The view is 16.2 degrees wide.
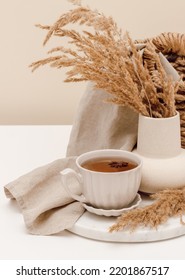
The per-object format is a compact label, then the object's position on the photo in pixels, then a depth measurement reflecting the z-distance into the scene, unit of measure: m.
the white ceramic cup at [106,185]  0.95
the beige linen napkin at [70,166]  0.98
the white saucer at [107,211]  0.96
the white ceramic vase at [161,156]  1.01
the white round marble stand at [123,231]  0.93
